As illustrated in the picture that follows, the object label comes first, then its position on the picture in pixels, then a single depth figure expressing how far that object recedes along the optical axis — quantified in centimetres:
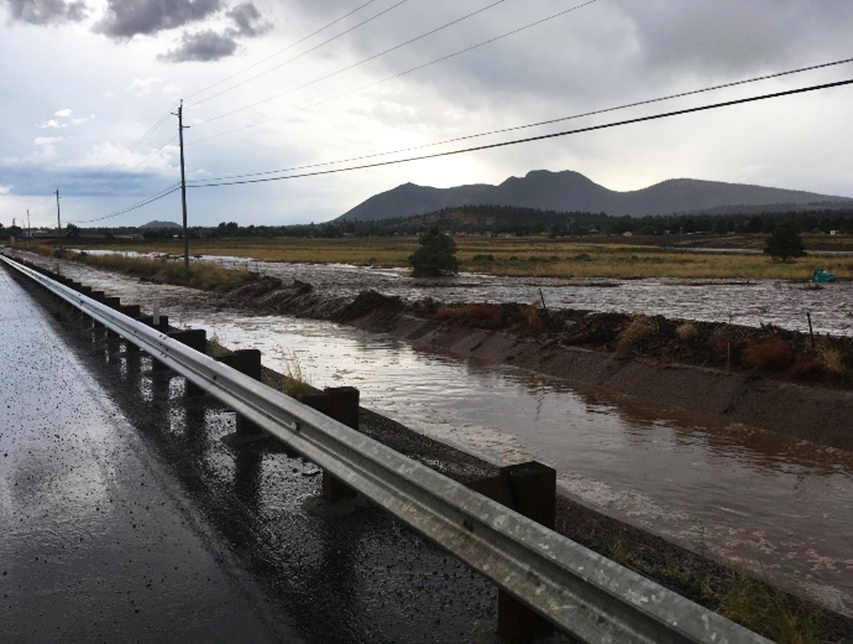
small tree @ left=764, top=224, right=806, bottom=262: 6294
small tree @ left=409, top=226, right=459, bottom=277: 5419
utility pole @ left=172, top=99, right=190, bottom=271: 4828
